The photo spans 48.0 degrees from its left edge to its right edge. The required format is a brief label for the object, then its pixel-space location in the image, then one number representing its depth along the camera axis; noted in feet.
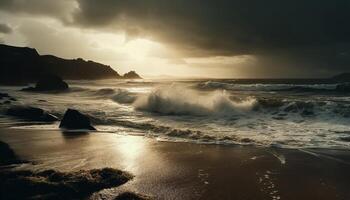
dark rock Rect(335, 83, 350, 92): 162.65
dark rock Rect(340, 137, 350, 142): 48.47
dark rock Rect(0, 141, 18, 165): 33.01
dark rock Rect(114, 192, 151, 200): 24.11
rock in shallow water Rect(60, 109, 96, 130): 57.93
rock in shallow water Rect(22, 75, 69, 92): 194.64
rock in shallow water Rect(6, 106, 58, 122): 67.41
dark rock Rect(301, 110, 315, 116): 76.11
